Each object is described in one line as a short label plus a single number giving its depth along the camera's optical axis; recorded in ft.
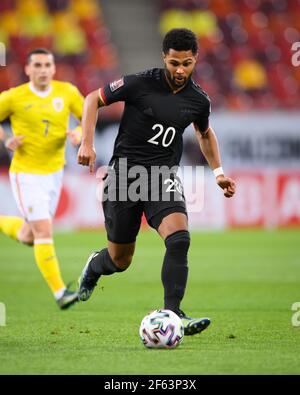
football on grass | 38.22
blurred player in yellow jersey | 55.31
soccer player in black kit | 40.37
